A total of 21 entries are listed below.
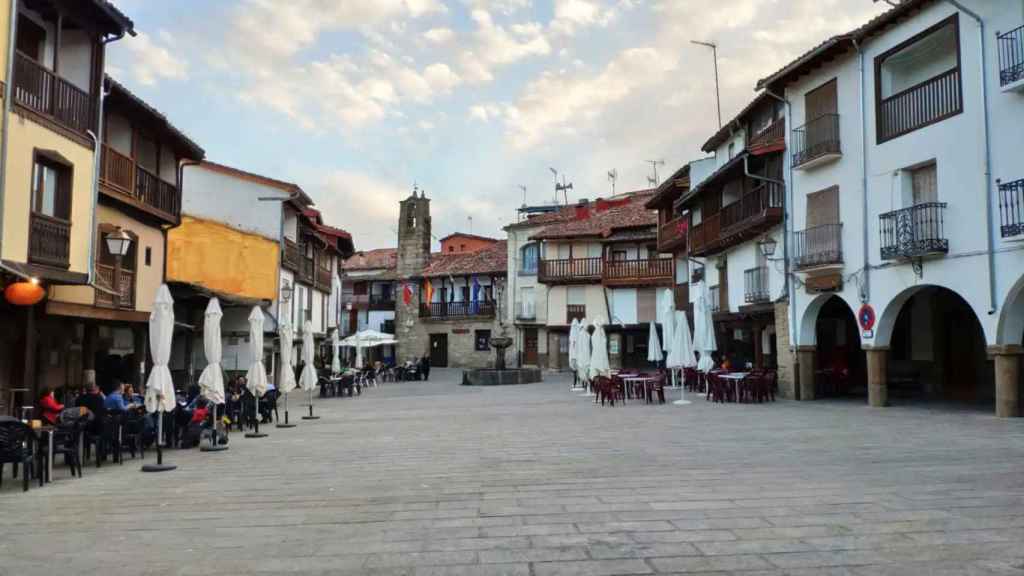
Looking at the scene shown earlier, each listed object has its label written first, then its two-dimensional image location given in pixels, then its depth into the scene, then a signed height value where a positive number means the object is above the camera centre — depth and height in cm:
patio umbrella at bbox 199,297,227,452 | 1359 -44
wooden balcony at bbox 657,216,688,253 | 3702 +550
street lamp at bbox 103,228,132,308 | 1761 +235
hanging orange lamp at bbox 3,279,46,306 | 1351 +90
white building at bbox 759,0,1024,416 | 1622 +370
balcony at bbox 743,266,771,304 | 2638 +204
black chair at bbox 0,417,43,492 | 947 -131
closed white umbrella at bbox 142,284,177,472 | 1202 -34
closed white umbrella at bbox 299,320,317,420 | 1956 -83
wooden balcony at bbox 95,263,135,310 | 1848 +144
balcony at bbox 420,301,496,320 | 5803 +253
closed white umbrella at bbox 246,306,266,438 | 1602 -39
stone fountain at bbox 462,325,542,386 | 3828 -178
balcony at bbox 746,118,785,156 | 2423 +688
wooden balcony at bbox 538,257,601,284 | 5122 +492
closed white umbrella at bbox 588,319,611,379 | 2492 -45
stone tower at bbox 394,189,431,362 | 6091 +655
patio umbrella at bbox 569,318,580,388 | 3127 +29
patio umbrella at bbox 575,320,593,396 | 2859 -37
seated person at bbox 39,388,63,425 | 1325 -118
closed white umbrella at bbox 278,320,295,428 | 1783 -50
